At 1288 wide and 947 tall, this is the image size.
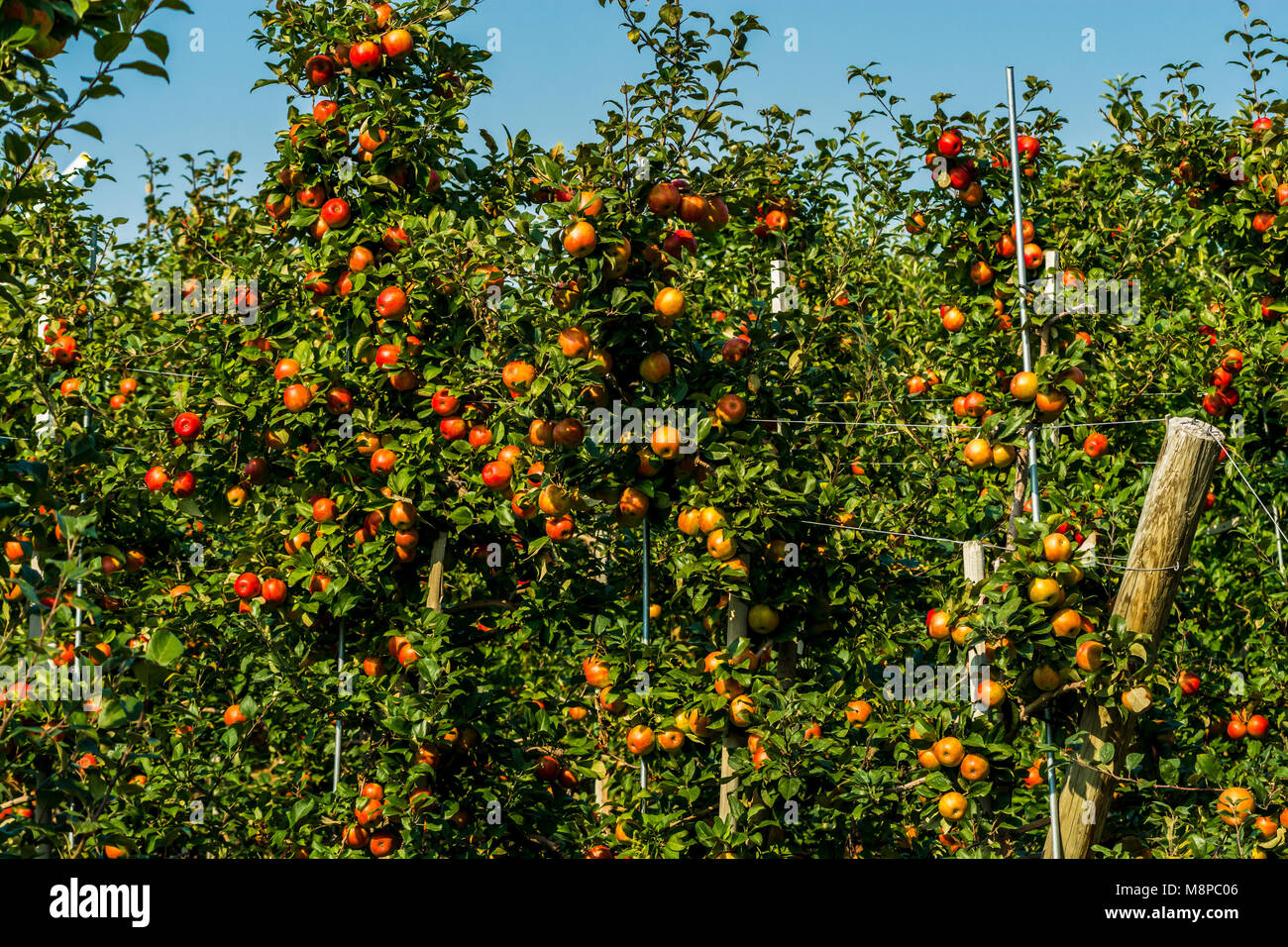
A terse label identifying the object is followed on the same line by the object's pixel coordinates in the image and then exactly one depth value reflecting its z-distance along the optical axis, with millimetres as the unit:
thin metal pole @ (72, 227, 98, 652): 5211
